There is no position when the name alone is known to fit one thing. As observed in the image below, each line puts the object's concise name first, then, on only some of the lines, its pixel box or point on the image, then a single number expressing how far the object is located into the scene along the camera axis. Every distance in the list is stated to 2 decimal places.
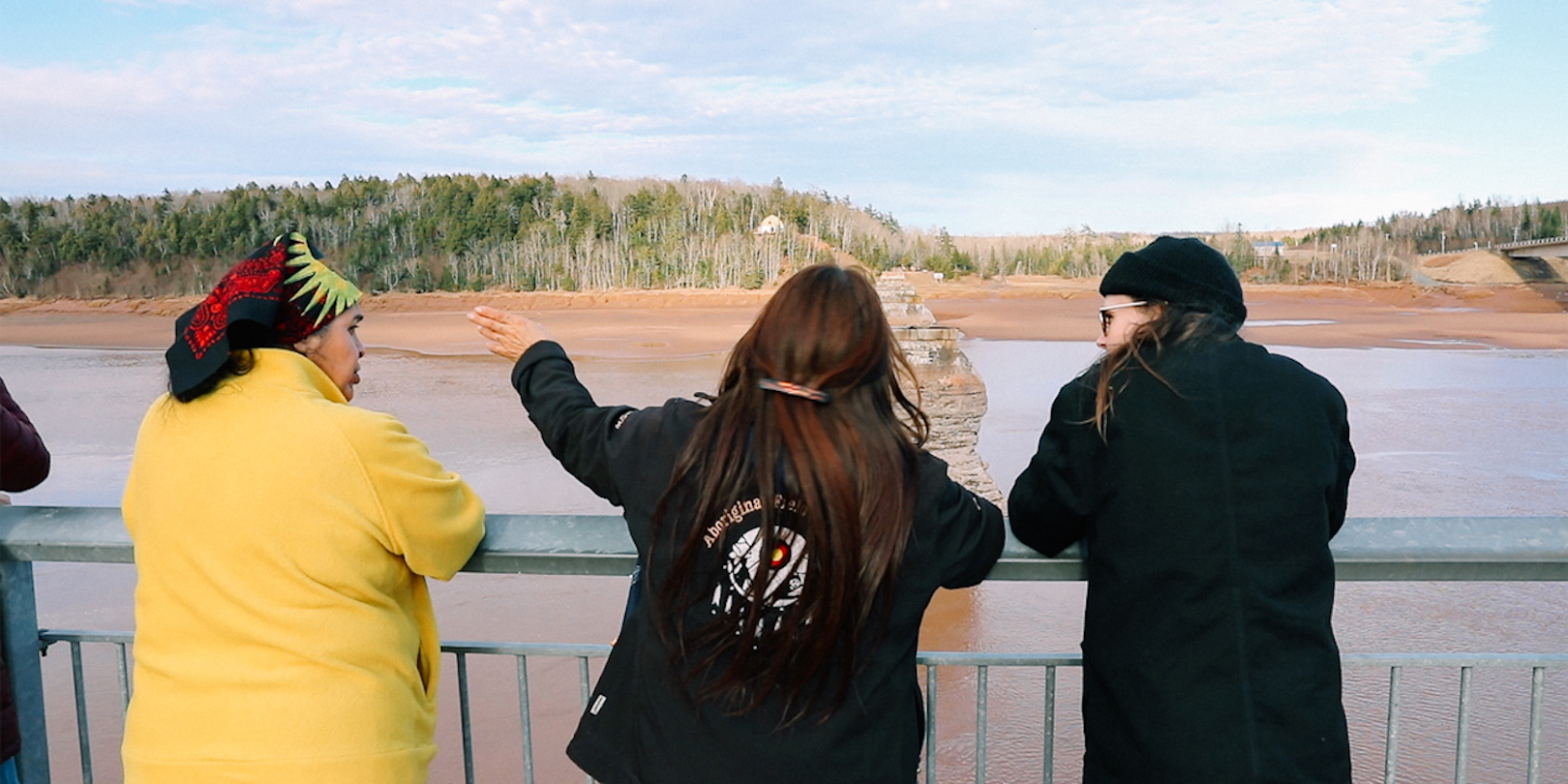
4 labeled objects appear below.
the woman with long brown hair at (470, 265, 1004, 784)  1.65
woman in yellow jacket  1.80
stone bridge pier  14.49
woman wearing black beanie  1.78
